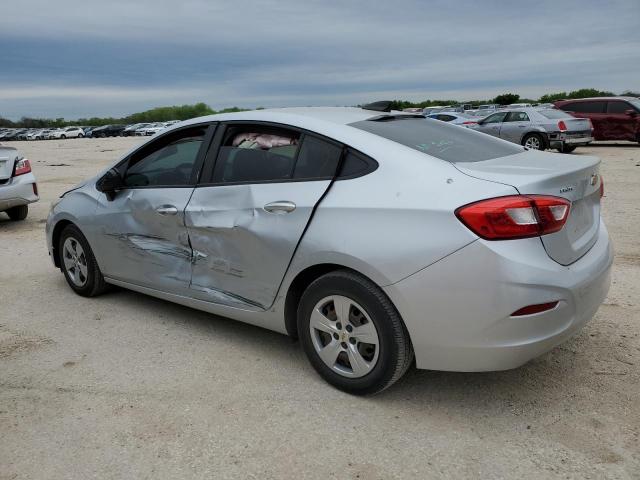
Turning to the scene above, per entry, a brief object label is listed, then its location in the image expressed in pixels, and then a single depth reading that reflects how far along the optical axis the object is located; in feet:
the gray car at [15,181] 27.35
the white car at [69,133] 228.63
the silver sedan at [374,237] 8.91
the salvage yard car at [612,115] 61.82
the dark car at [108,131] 222.48
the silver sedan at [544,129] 56.03
